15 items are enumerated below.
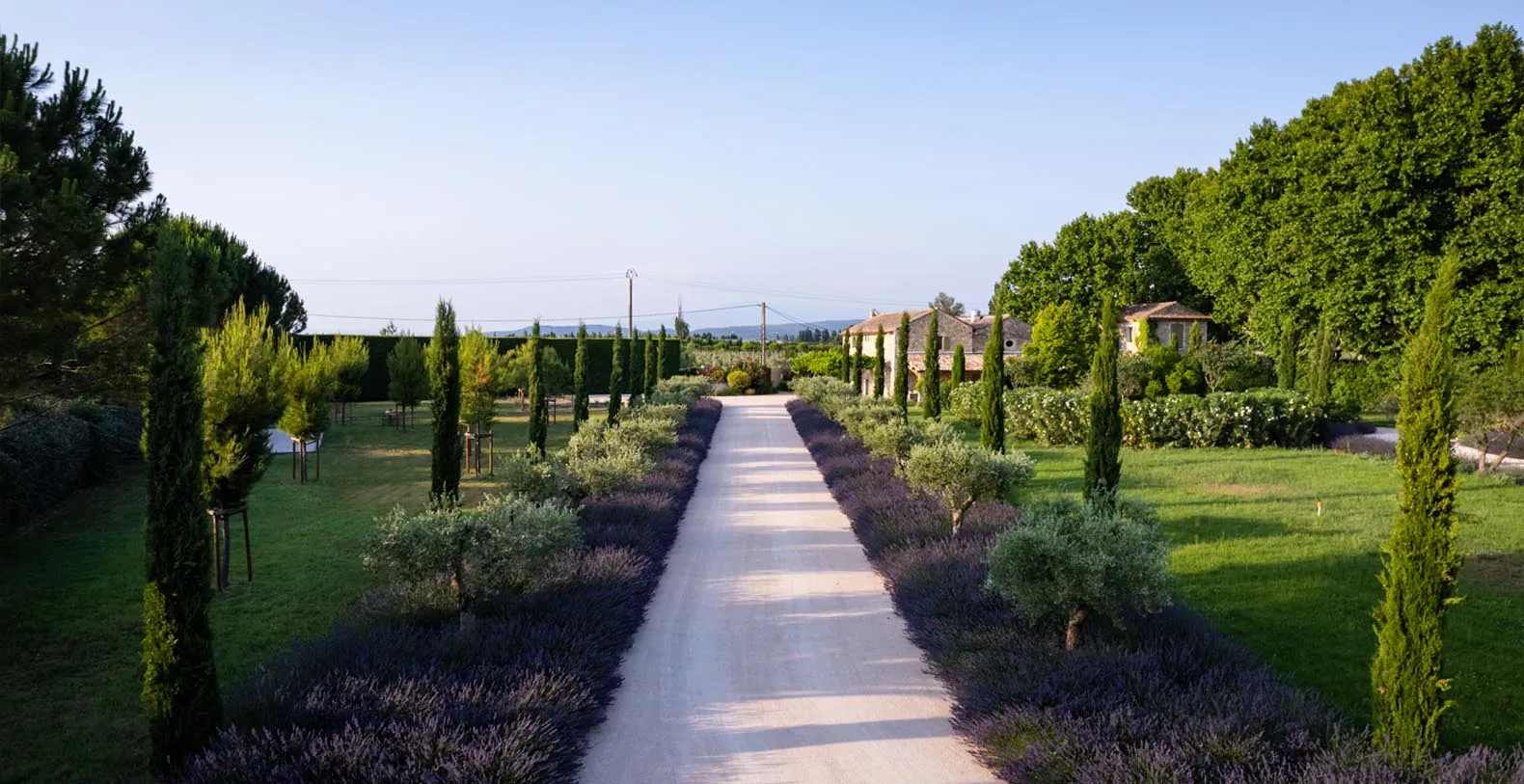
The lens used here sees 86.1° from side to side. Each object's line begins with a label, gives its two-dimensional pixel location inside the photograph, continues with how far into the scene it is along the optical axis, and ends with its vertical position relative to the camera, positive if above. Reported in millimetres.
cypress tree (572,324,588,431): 20891 +145
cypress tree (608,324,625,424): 23328 -78
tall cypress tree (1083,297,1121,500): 10555 -402
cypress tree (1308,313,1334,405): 22703 +560
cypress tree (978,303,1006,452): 14695 -215
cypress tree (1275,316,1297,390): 25531 +962
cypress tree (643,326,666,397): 32188 +819
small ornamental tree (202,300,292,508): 9641 -356
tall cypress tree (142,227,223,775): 4992 -1037
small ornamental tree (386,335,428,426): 25531 +173
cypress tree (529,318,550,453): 16344 -387
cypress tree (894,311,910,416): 22016 +585
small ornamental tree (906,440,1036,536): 10406 -1099
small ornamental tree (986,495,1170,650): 6180 -1395
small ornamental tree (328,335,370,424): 26016 +540
